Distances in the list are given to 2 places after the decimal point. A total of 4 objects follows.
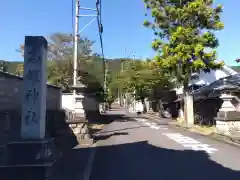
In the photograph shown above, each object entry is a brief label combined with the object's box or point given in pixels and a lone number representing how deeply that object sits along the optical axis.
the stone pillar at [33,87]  3.84
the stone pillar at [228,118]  9.76
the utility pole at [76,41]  10.05
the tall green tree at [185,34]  14.09
